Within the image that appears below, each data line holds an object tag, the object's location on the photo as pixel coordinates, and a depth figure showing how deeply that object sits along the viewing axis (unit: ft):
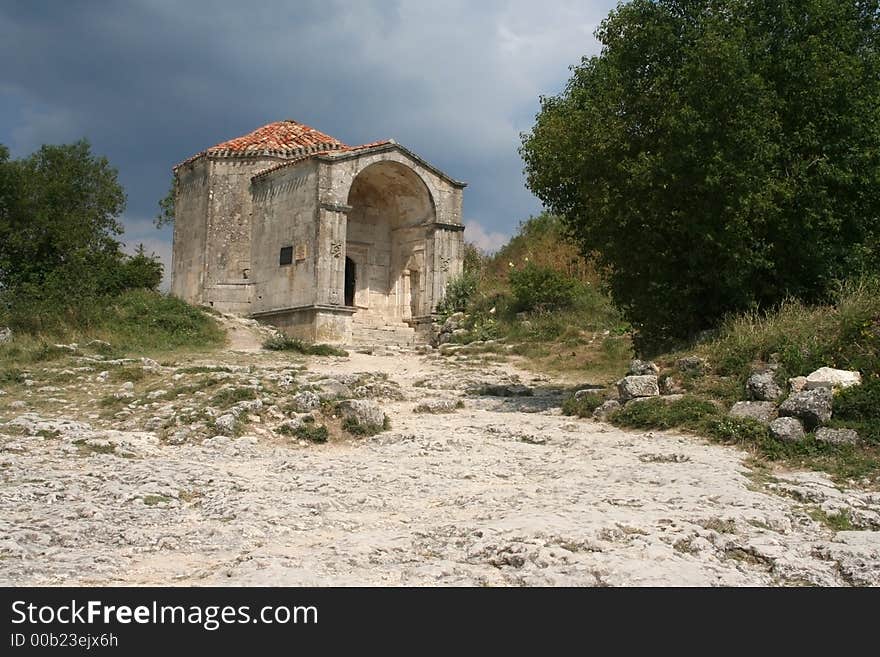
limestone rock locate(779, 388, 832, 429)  29.01
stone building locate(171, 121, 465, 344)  72.64
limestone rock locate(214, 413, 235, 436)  31.65
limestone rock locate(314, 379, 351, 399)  36.09
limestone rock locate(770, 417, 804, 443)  28.45
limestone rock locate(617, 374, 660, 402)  35.78
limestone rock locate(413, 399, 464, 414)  38.81
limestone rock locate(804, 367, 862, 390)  30.35
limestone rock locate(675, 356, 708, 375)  36.24
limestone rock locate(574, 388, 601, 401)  38.91
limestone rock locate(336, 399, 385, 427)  33.76
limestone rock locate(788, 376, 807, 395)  31.22
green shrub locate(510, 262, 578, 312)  72.08
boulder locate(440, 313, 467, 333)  74.38
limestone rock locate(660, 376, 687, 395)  35.45
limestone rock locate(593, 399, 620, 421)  35.37
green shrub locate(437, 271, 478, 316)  77.81
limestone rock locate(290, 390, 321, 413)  34.14
